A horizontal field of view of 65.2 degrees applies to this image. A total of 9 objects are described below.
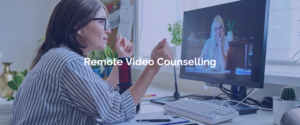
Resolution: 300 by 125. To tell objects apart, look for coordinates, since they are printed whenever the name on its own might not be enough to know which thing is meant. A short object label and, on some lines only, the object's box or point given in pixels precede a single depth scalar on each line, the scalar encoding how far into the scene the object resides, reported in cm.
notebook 82
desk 85
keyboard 83
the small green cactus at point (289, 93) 81
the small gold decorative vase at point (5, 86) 157
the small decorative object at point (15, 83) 145
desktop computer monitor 94
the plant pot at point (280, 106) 79
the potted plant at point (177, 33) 151
